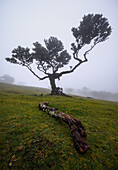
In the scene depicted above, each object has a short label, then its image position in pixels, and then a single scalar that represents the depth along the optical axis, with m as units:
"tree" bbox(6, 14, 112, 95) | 16.41
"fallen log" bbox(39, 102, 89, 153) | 2.33
